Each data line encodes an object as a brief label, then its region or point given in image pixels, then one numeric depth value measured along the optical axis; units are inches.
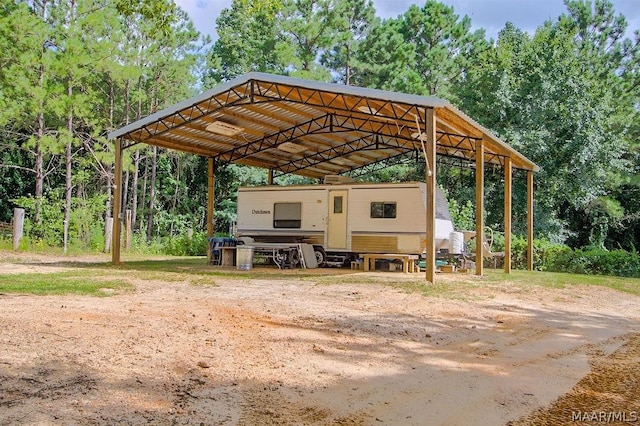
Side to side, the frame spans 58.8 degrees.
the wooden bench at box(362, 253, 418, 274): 534.0
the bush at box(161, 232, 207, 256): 824.3
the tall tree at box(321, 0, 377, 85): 1089.4
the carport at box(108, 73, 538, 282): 455.5
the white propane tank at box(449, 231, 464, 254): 561.7
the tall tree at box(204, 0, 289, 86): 1109.1
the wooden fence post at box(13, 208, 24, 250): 662.5
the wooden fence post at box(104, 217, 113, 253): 714.8
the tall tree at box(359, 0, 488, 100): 1081.4
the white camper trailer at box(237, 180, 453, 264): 547.8
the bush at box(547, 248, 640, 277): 632.4
